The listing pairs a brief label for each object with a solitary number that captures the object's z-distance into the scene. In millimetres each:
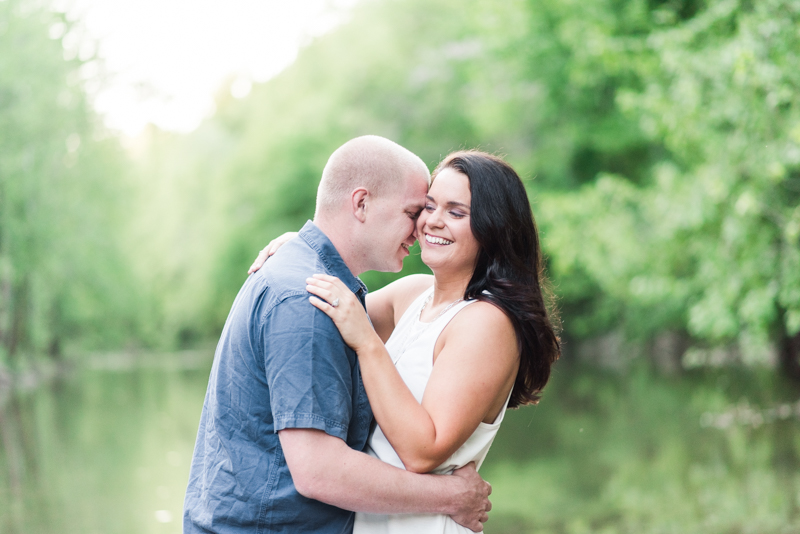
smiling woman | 2787
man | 2600
